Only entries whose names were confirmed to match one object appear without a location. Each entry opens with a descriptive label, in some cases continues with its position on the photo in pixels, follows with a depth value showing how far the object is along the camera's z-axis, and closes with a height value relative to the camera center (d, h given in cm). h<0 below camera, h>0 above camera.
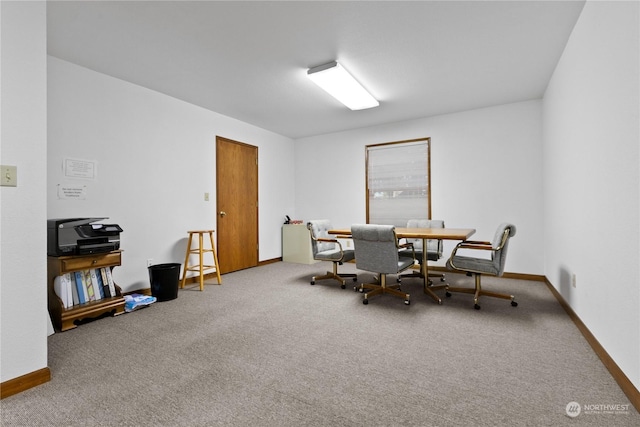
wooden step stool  381 -66
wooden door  475 +18
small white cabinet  566 -63
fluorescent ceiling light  315 +159
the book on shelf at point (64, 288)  263 -69
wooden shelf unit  258 -84
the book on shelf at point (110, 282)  299 -72
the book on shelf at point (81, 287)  278 -72
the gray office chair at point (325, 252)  392 -57
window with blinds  509 +59
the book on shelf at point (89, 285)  285 -72
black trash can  339 -81
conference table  305 -25
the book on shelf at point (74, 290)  274 -74
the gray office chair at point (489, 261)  291 -53
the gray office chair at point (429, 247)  407 -51
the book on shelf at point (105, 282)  297 -71
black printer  260 -22
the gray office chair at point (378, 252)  304 -44
